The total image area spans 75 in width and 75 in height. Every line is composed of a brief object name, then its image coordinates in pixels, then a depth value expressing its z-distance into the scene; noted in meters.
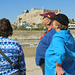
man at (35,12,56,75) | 2.71
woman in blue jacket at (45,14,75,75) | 2.08
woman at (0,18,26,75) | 2.11
